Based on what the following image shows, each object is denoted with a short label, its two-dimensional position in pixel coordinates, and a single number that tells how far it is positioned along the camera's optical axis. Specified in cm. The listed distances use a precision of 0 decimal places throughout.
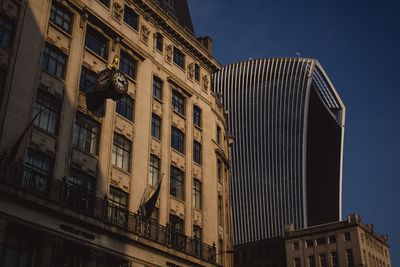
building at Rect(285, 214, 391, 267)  11594
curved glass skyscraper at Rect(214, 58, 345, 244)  17988
